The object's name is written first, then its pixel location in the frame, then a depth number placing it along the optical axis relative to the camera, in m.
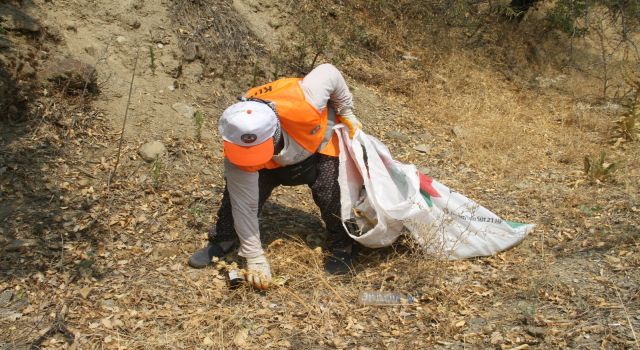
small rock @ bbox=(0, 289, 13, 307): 2.61
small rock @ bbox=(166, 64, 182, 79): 4.29
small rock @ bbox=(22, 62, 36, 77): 3.59
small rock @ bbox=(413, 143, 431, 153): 4.72
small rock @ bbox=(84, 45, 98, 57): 4.02
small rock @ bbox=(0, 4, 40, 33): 3.74
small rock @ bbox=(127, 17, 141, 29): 4.29
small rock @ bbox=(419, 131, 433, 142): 4.91
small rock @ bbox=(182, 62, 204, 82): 4.39
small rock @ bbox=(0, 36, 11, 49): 3.61
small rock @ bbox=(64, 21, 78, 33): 4.03
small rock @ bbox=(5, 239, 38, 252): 2.85
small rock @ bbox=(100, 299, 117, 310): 2.67
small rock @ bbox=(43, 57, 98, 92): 3.69
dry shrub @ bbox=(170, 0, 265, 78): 4.54
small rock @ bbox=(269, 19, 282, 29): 5.30
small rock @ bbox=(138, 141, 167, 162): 3.67
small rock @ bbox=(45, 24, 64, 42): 3.90
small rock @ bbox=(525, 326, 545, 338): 2.37
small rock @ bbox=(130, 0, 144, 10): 4.37
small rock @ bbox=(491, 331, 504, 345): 2.38
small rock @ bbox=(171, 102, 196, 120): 4.10
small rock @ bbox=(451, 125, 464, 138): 4.92
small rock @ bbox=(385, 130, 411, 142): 4.86
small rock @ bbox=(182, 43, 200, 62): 4.41
